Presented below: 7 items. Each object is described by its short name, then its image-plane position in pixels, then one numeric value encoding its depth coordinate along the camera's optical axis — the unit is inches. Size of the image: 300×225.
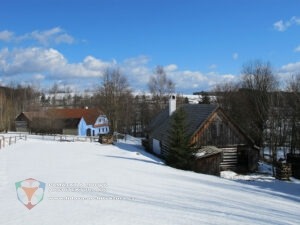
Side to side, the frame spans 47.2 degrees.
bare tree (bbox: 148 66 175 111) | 2783.0
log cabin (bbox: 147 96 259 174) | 1122.7
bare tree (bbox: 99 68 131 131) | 2461.9
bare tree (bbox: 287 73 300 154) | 1638.8
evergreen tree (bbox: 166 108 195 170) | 974.4
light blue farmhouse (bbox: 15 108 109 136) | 2684.5
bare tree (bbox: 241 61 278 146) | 1780.1
